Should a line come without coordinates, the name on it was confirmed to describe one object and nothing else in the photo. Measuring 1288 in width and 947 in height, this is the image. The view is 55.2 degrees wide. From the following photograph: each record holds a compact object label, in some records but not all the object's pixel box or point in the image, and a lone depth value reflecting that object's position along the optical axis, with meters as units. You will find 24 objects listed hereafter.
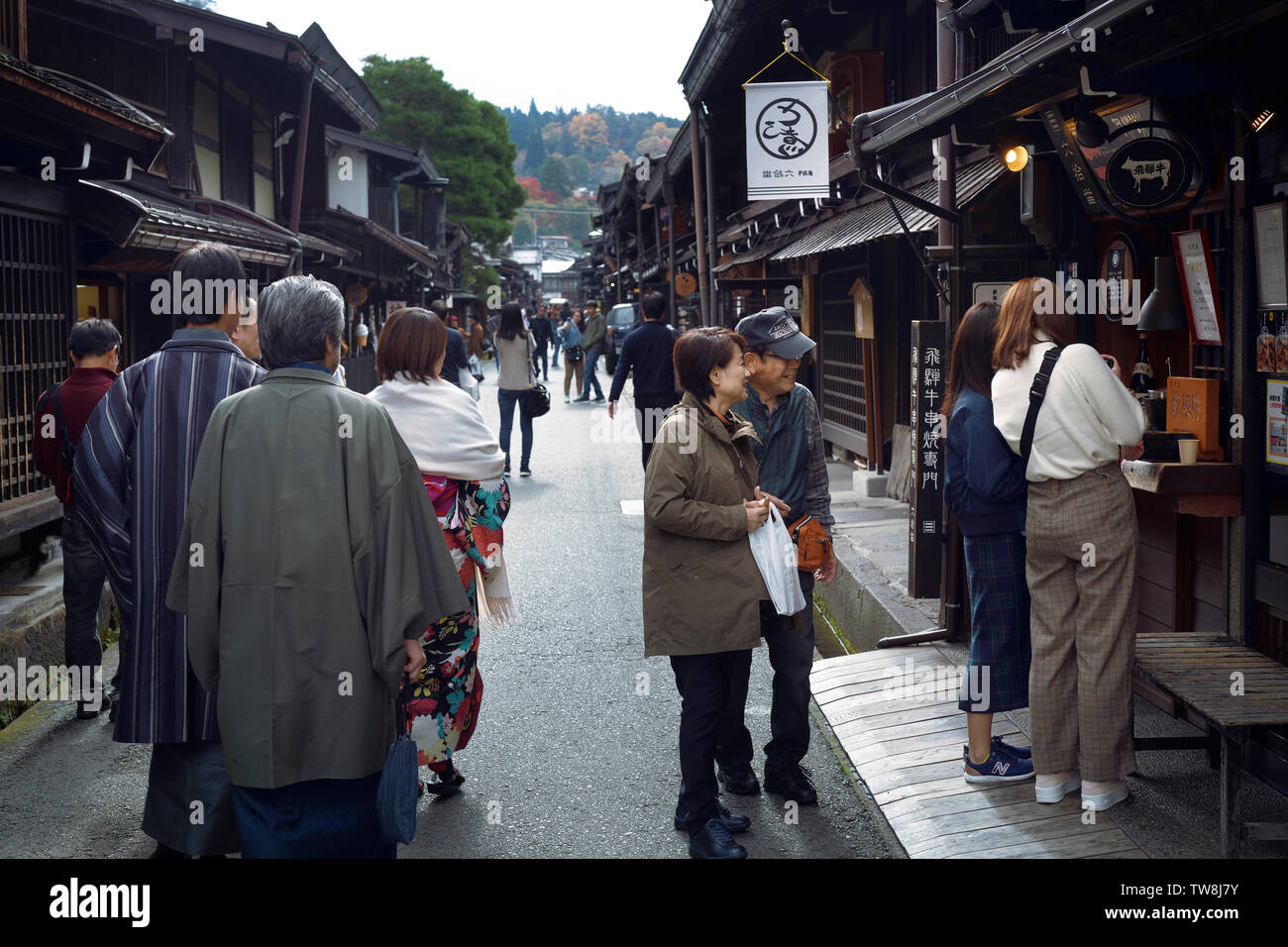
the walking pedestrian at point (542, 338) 35.44
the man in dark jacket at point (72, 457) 6.34
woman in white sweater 4.60
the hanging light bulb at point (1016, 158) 7.04
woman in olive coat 4.54
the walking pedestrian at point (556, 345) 46.05
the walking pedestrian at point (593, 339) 28.14
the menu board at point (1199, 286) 5.77
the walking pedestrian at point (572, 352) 29.23
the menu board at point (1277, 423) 5.13
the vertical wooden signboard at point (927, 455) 7.57
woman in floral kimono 5.27
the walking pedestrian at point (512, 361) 14.98
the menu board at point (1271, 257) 5.04
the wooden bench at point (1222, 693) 4.23
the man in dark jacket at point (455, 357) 13.70
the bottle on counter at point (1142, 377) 6.45
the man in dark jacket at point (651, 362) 12.21
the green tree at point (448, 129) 52.25
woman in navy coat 5.03
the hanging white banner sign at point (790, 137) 12.79
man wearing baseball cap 5.10
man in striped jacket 4.16
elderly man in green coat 3.58
